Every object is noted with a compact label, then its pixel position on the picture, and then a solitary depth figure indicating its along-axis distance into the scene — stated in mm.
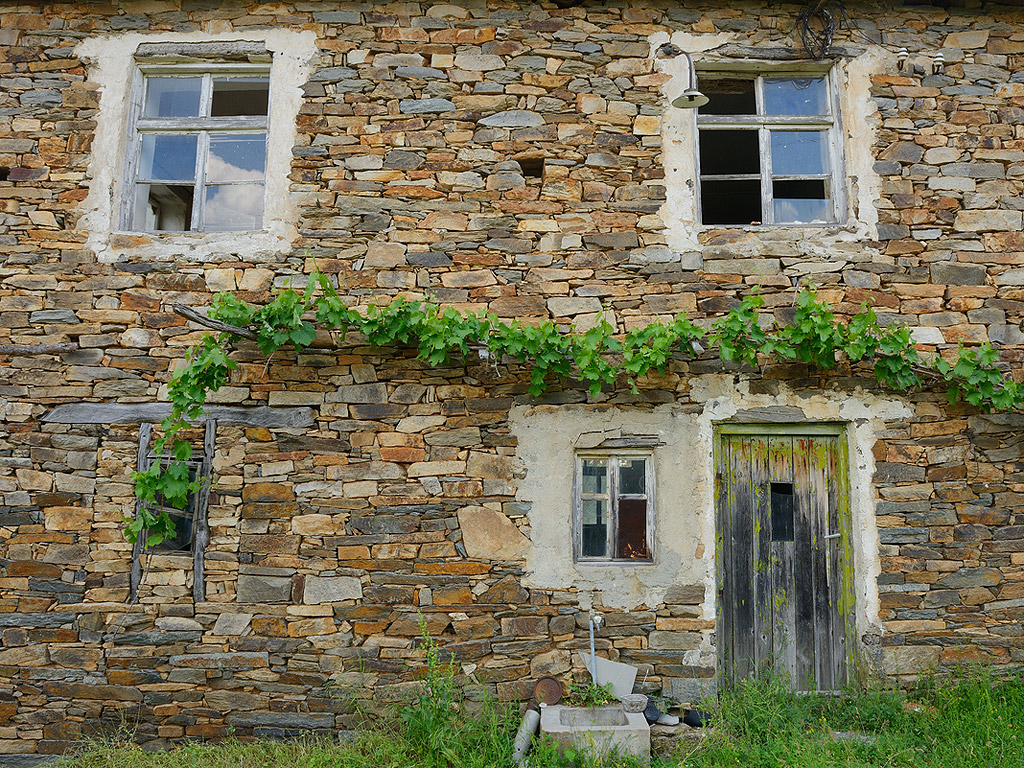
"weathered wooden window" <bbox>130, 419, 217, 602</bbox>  4629
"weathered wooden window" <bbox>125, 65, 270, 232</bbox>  5137
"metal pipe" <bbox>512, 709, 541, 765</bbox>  4004
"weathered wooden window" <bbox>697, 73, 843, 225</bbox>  5180
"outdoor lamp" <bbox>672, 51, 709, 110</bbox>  4650
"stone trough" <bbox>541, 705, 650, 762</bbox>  3953
